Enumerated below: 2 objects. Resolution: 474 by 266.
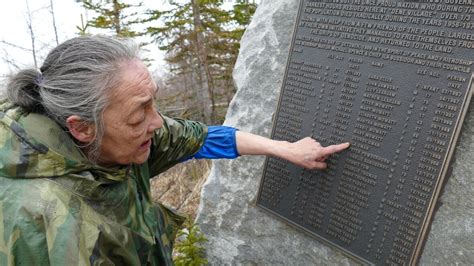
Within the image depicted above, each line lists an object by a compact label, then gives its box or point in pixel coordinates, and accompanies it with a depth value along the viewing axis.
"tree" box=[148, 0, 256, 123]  7.77
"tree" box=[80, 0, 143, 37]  8.16
